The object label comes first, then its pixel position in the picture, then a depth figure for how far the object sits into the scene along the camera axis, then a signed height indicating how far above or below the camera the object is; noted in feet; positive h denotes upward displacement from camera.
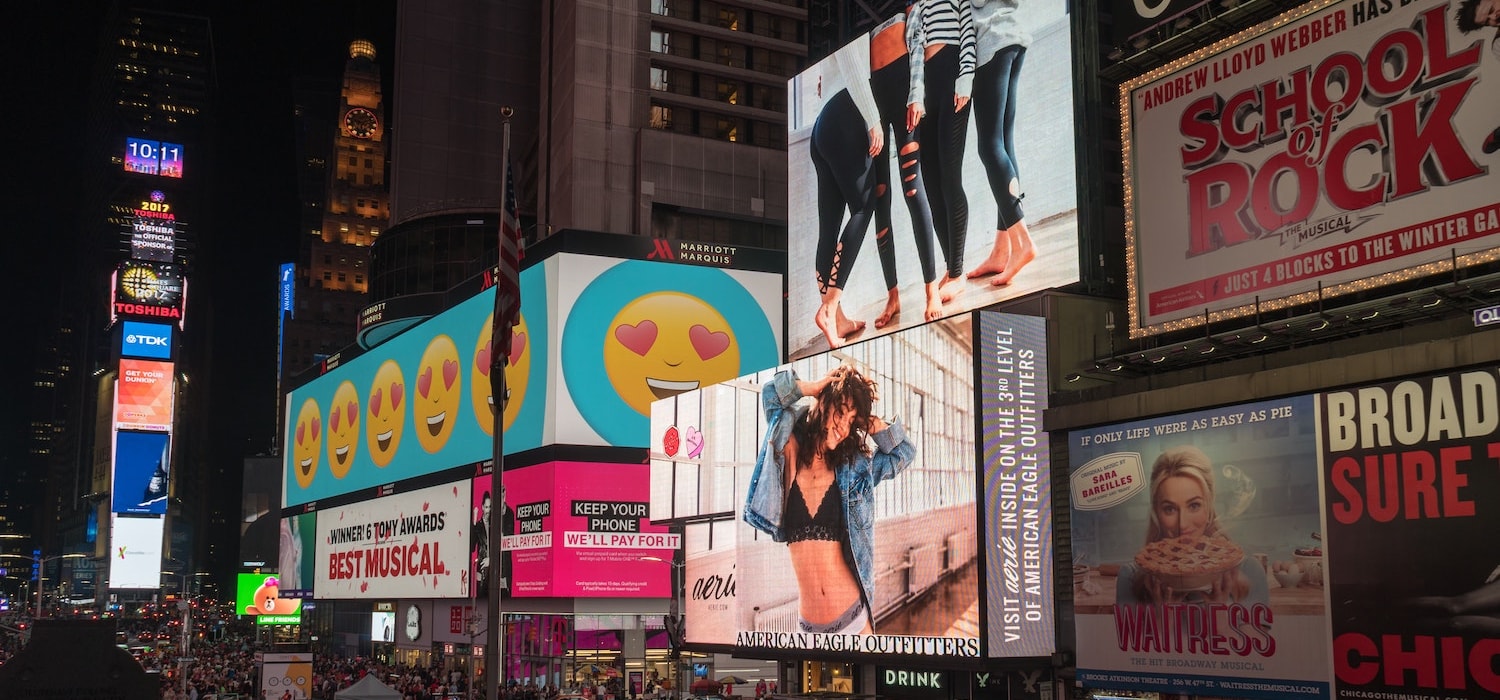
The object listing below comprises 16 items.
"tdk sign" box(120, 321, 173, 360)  541.75 +83.43
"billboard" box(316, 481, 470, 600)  202.49 +1.62
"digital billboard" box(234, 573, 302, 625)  332.60 -11.58
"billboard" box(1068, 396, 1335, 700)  74.08 +0.18
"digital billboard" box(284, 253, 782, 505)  174.09 +26.95
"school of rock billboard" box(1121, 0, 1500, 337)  71.56 +21.97
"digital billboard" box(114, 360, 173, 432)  527.44 +59.09
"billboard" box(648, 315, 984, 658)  96.43 +4.40
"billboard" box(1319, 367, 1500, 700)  64.80 +1.06
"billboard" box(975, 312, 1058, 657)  92.07 +4.42
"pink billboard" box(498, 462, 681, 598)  169.89 +2.52
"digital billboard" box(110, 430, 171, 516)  527.81 +31.52
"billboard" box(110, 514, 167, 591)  534.78 +1.50
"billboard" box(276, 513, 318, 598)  287.89 +0.60
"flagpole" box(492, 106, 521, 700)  70.33 +5.35
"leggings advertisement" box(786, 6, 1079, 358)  102.06 +30.26
